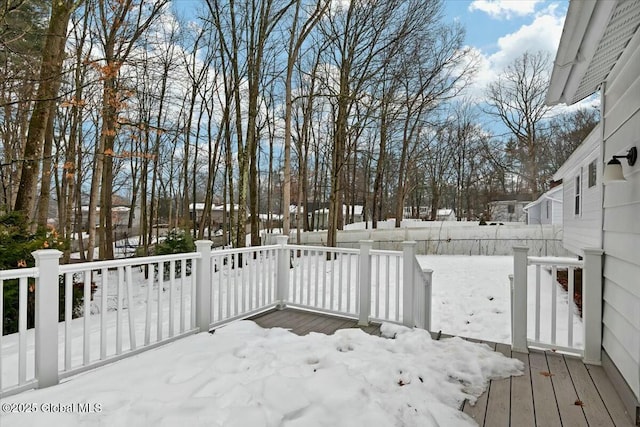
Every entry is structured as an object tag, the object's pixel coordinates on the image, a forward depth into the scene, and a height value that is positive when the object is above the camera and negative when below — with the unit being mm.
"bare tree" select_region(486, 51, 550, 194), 19734 +6541
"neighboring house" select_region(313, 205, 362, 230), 27738 -444
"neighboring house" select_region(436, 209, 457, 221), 27141 -133
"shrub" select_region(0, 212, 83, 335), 4488 -592
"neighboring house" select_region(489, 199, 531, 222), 25797 +229
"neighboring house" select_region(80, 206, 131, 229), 25053 -513
